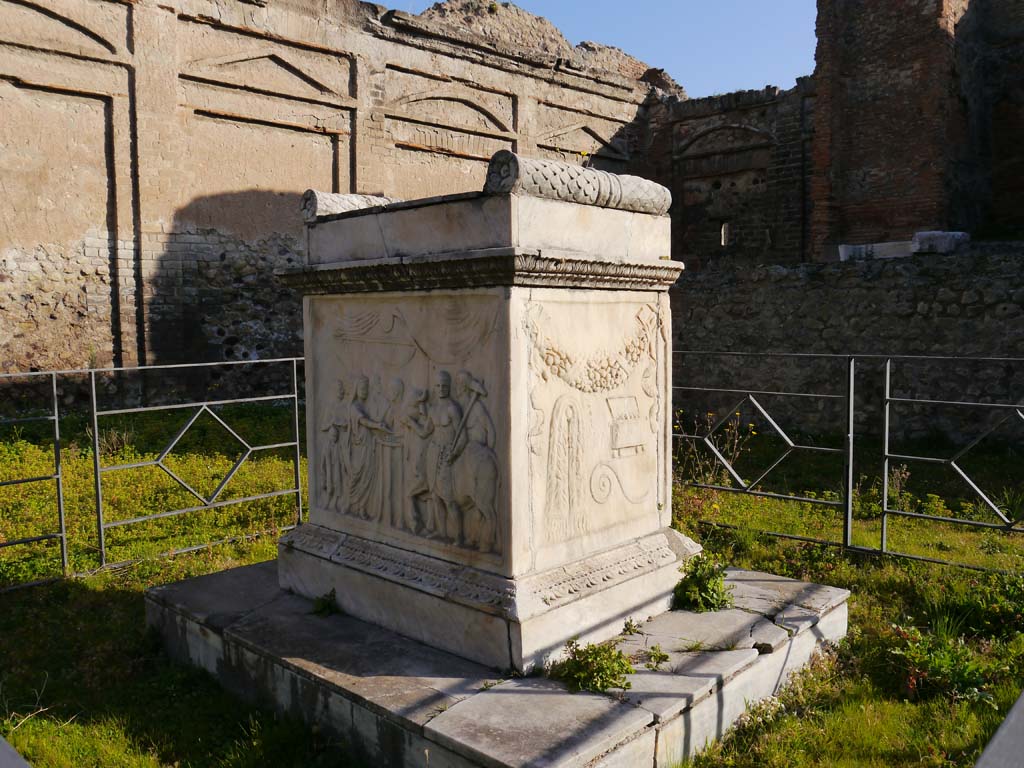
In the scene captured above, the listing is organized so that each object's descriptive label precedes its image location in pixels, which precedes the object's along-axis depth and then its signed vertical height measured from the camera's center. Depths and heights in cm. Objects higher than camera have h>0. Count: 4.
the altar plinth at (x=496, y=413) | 295 -30
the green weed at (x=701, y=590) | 357 -110
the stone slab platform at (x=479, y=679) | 254 -119
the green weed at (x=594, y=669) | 283 -115
